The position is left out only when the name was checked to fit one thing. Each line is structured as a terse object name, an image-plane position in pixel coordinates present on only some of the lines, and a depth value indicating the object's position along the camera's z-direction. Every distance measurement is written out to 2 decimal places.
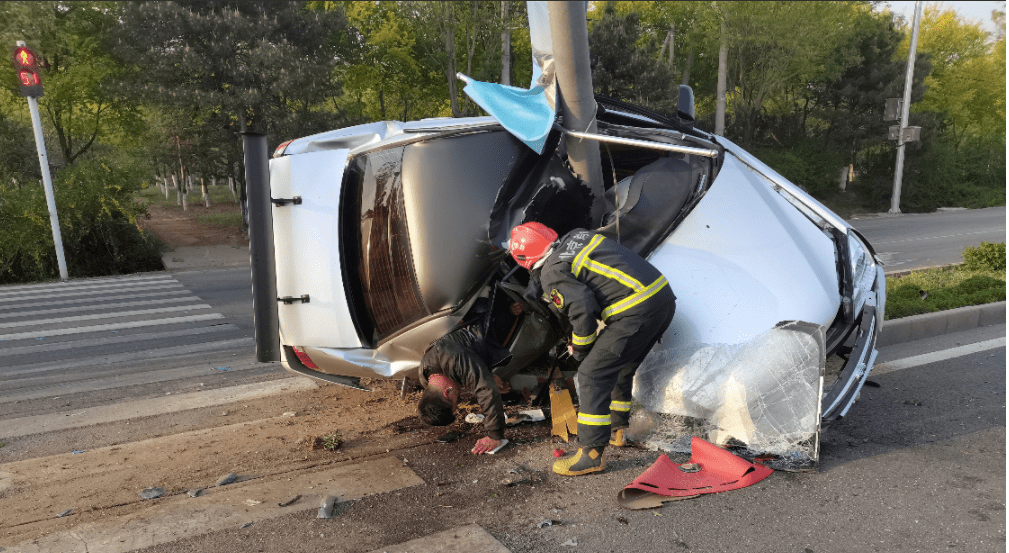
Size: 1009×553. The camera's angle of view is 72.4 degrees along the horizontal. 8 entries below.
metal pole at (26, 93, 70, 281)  11.20
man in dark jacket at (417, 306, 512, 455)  3.75
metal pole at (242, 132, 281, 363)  3.74
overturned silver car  3.50
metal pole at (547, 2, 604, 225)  3.29
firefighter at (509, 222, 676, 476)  3.41
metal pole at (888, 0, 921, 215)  21.99
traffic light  10.81
